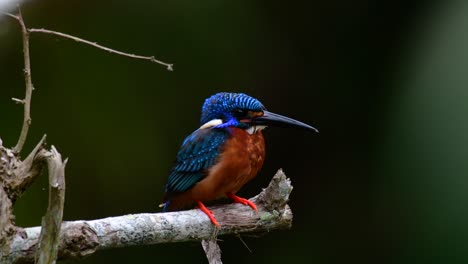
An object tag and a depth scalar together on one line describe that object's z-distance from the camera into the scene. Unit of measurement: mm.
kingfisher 5949
